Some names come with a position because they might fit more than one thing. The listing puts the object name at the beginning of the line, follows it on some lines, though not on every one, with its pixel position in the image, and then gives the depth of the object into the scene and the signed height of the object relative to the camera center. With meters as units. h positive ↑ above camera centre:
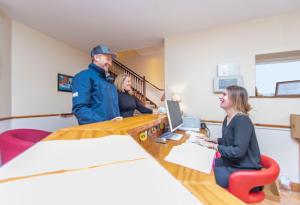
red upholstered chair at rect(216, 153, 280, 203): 1.12 -0.56
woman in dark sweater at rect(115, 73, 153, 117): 2.04 +0.11
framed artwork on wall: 3.16 +0.45
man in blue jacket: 1.25 +0.10
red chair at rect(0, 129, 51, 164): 1.30 -0.33
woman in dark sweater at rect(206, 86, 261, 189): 1.17 -0.29
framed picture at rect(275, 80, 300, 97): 2.17 +0.20
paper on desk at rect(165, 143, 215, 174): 0.91 -0.35
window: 2.38 +0.52
